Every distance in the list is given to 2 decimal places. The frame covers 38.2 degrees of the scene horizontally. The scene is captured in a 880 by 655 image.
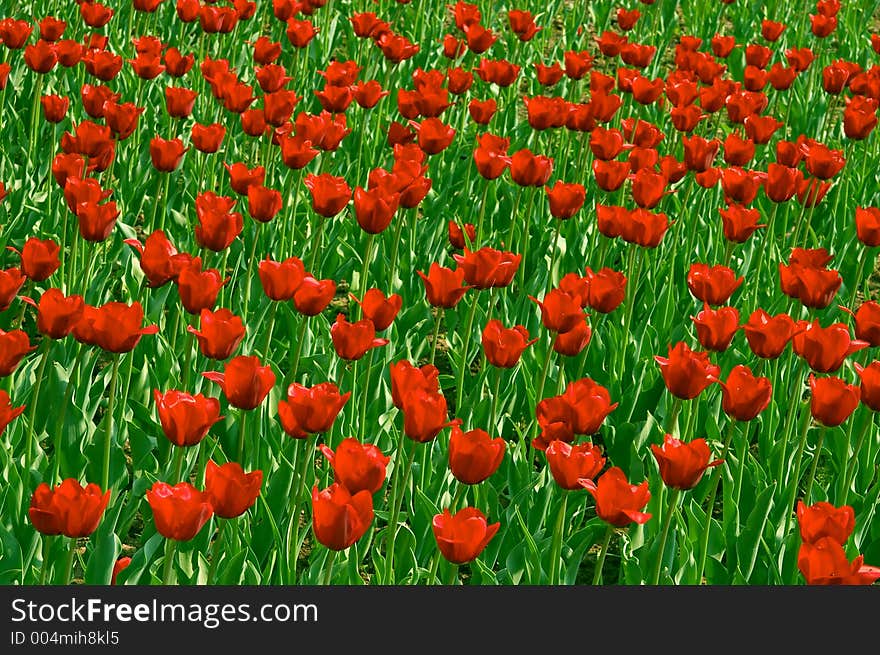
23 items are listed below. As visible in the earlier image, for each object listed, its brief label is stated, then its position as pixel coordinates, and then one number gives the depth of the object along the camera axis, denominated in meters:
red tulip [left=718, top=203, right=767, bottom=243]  3.73
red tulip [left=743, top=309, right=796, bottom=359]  2.92
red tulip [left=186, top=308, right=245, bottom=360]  2.71
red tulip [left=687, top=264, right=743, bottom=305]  3.26
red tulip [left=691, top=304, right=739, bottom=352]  2.96
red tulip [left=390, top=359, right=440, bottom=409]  2.49
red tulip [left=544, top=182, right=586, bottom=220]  3.86
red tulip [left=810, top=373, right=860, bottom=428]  2.62
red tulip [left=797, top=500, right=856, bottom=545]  2.14
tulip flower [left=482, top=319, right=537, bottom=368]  2.82
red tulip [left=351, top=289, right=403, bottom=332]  2.97
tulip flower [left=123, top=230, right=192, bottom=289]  3.00
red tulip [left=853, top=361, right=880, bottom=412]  2.68
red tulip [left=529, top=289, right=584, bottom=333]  2.93
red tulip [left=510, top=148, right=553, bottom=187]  4.03
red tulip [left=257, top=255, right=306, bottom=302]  2.96
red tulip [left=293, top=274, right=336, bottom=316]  2.92
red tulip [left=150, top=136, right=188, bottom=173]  3.86
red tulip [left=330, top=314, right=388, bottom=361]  2.74
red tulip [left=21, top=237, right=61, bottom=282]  3.00
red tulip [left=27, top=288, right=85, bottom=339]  2.65
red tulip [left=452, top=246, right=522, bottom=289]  3.22
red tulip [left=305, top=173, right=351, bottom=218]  3.51
